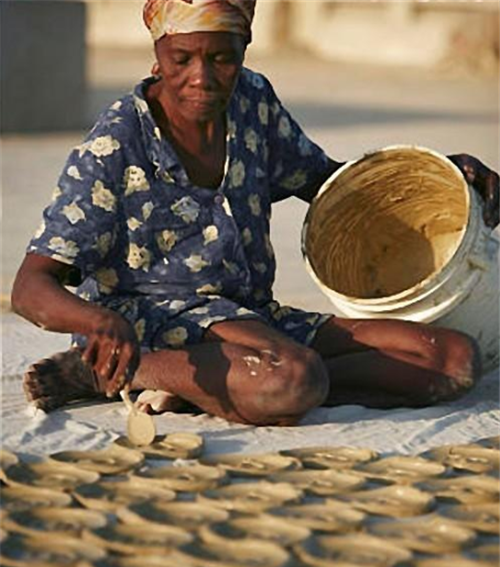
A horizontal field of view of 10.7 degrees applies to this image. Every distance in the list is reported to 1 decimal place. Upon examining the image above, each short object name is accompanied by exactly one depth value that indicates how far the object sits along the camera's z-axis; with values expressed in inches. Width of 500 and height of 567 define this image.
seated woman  273.4
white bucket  302.0
